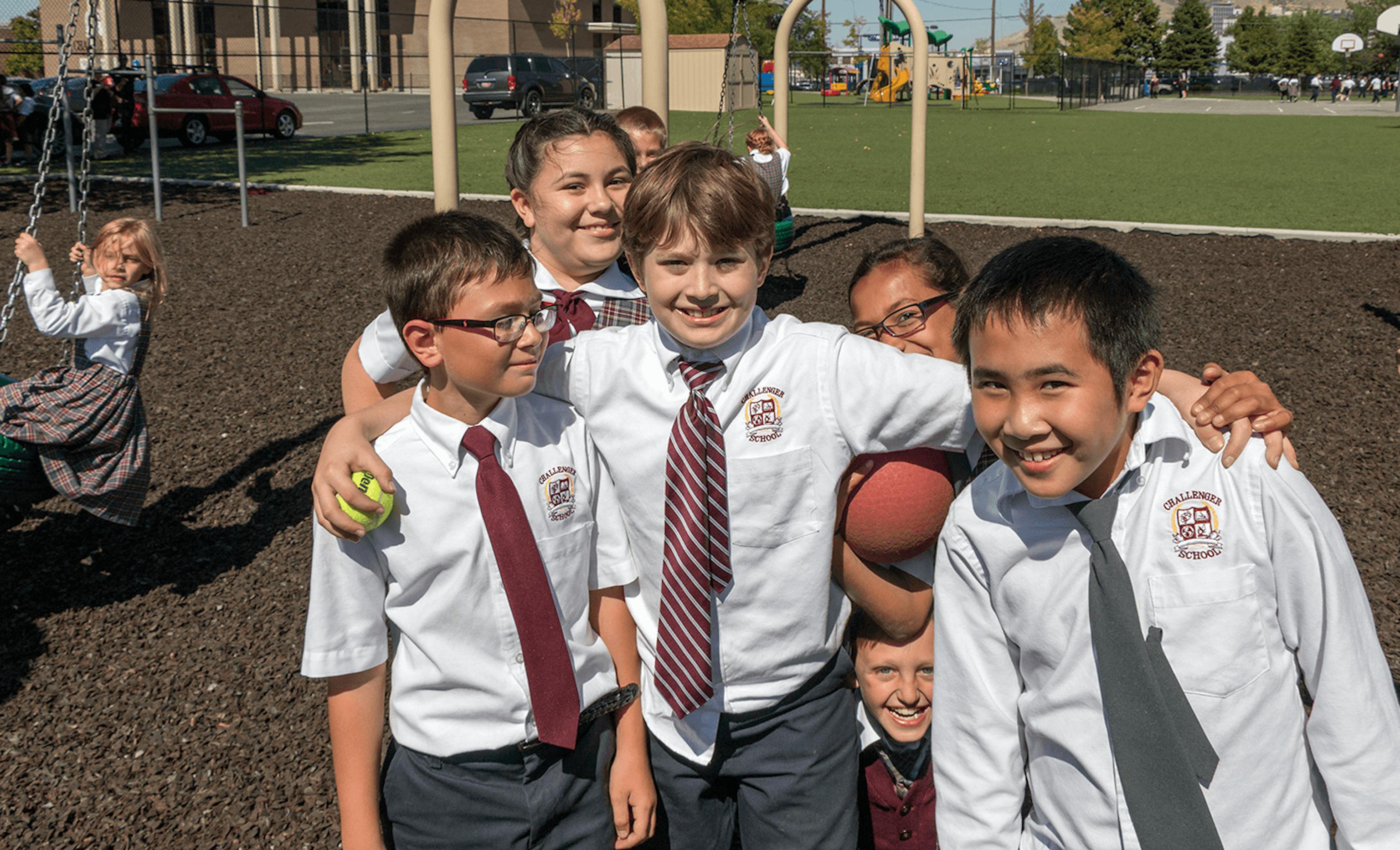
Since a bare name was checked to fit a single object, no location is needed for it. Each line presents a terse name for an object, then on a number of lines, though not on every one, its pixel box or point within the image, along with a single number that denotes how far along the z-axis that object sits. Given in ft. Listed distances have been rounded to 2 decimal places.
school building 180.14
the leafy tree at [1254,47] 327.67
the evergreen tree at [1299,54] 321.11
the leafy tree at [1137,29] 323.78
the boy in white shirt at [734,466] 7.70
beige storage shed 146.61
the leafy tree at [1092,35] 304.30
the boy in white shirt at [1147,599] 6.51
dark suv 127.85
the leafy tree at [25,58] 151.94
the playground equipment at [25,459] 16.49
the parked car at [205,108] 86.99
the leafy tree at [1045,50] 295.69
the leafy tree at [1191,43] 319.68
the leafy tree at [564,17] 178.70
